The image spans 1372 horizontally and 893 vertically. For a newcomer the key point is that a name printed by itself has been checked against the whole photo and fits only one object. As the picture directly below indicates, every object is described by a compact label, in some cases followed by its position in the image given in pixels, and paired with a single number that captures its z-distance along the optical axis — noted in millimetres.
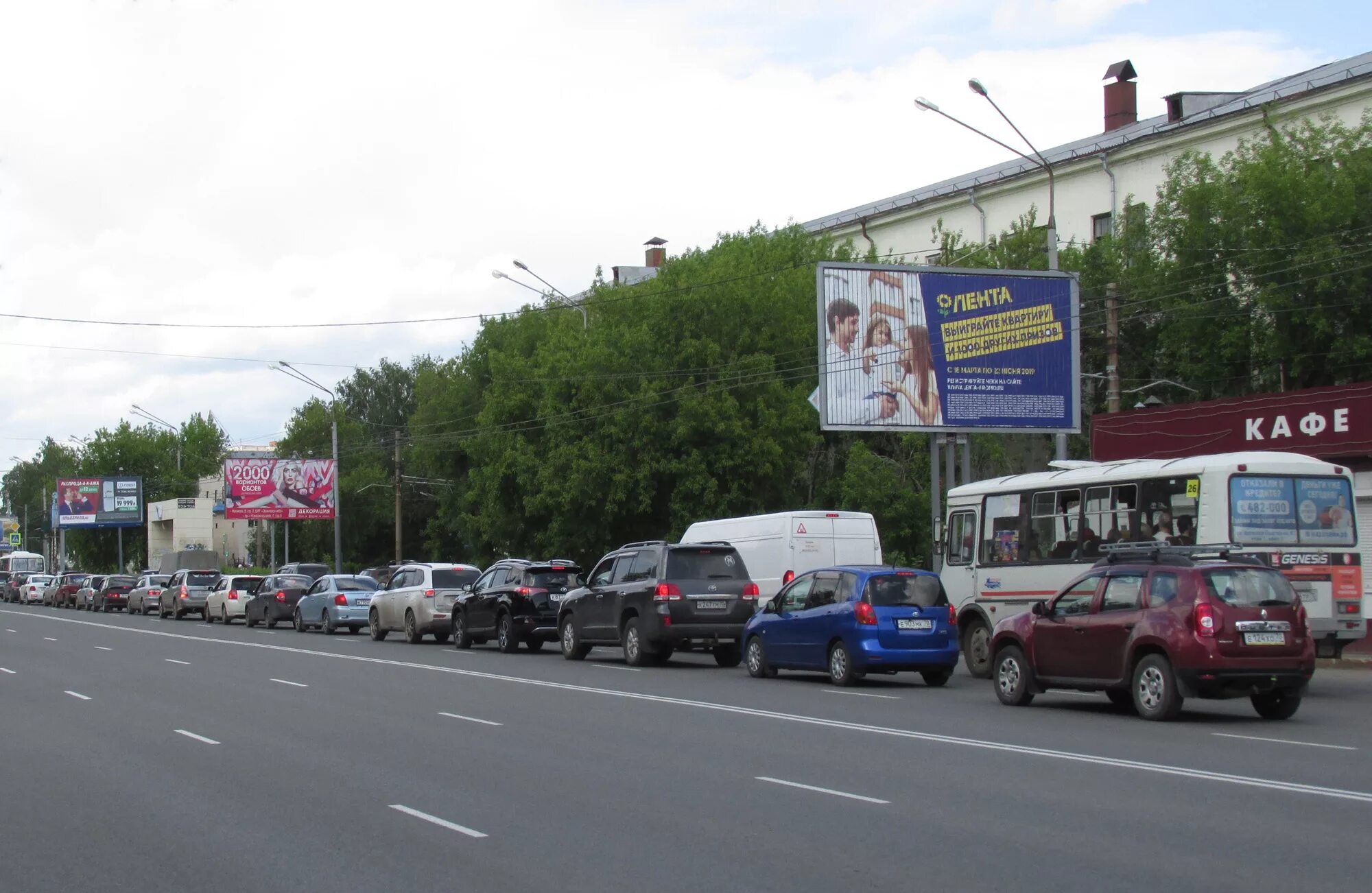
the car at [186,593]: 49125
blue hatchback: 18828
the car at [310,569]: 60625
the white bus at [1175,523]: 18406
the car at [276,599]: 40594
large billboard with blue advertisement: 30516
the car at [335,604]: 36406
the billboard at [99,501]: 98500
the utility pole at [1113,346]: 27953
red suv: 14047
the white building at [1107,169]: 41062
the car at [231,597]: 44531
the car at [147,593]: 53916
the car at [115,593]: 59250
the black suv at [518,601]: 27641
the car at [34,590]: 76312
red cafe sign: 25906
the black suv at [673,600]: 23094
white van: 27000
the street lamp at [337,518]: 52906
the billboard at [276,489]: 66500
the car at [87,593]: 62469
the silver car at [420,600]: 31312
